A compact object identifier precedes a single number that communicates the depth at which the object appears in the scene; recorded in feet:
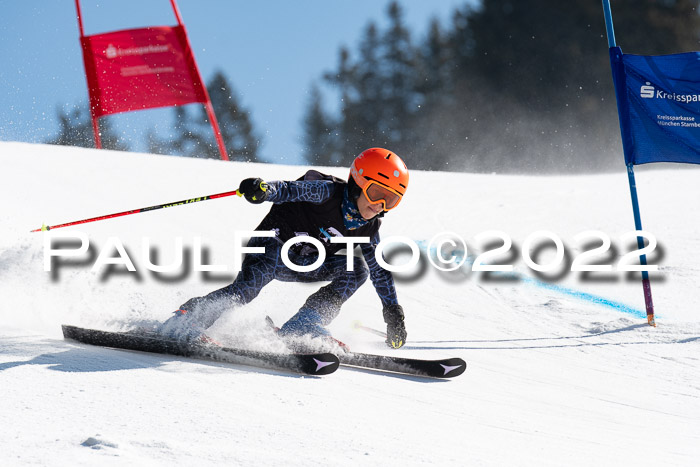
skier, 23.00
